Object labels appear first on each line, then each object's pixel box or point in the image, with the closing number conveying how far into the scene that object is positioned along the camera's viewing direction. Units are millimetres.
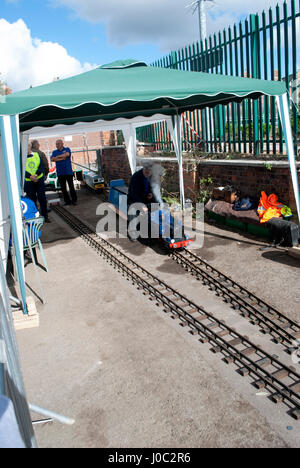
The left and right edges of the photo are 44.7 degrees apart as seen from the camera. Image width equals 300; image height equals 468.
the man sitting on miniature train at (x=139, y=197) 8104
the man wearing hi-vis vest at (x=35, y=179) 9695
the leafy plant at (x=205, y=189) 10070
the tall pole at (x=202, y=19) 12969
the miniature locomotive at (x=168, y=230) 6930
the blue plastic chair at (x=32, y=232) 5879
